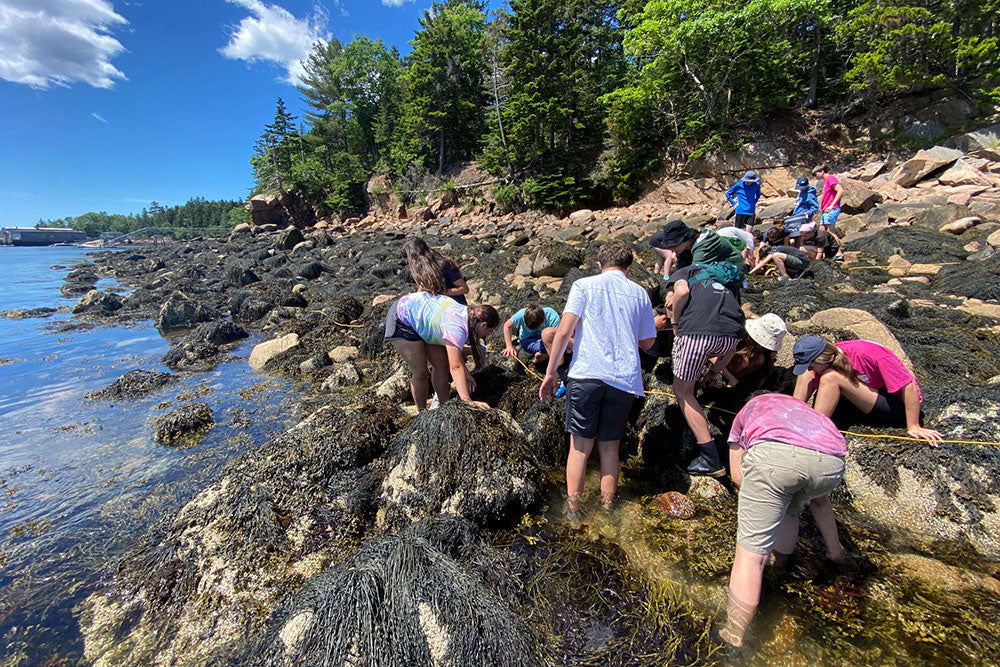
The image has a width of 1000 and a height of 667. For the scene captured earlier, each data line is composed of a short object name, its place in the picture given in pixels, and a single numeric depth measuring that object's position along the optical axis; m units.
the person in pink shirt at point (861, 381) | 3.20
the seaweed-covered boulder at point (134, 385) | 7.12
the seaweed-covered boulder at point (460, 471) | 3.31
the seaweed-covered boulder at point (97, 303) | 14.46
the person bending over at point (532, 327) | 5.18
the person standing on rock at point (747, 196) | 7.73
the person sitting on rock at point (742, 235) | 5.75
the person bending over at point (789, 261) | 7.67
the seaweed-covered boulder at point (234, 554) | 2.59
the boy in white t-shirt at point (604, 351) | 3.13
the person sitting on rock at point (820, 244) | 8.66
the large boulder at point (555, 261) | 10.12
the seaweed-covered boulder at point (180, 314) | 11.91
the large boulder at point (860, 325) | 4.13
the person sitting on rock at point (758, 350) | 3.50
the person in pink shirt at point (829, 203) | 9.26
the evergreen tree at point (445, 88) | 34.00
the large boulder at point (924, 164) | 12.69
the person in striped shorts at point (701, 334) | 3.44
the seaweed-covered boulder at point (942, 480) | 2.96
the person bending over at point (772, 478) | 2.32
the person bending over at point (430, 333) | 3.83
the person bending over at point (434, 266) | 4.14
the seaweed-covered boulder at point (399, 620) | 2.07
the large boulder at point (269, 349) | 8.11
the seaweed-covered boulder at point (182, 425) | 5.38
